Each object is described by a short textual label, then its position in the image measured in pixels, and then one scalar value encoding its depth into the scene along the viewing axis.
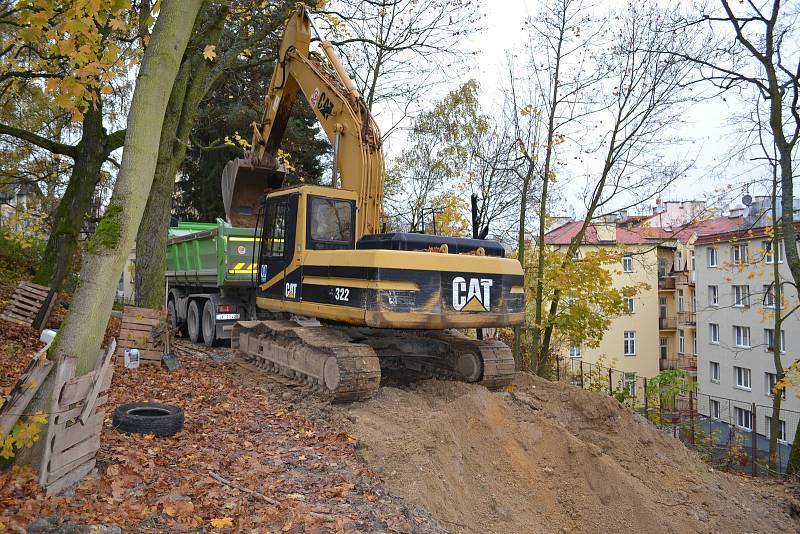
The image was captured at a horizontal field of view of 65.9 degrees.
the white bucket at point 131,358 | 8.31
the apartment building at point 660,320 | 32.69
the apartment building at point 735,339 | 26.17
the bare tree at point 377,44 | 12.05
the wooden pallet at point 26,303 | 12.03
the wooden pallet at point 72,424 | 3.82
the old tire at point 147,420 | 5.35
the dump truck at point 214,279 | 11.76
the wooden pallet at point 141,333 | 8.73
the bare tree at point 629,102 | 13.88
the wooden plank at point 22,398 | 3.73
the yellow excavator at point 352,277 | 6.77
